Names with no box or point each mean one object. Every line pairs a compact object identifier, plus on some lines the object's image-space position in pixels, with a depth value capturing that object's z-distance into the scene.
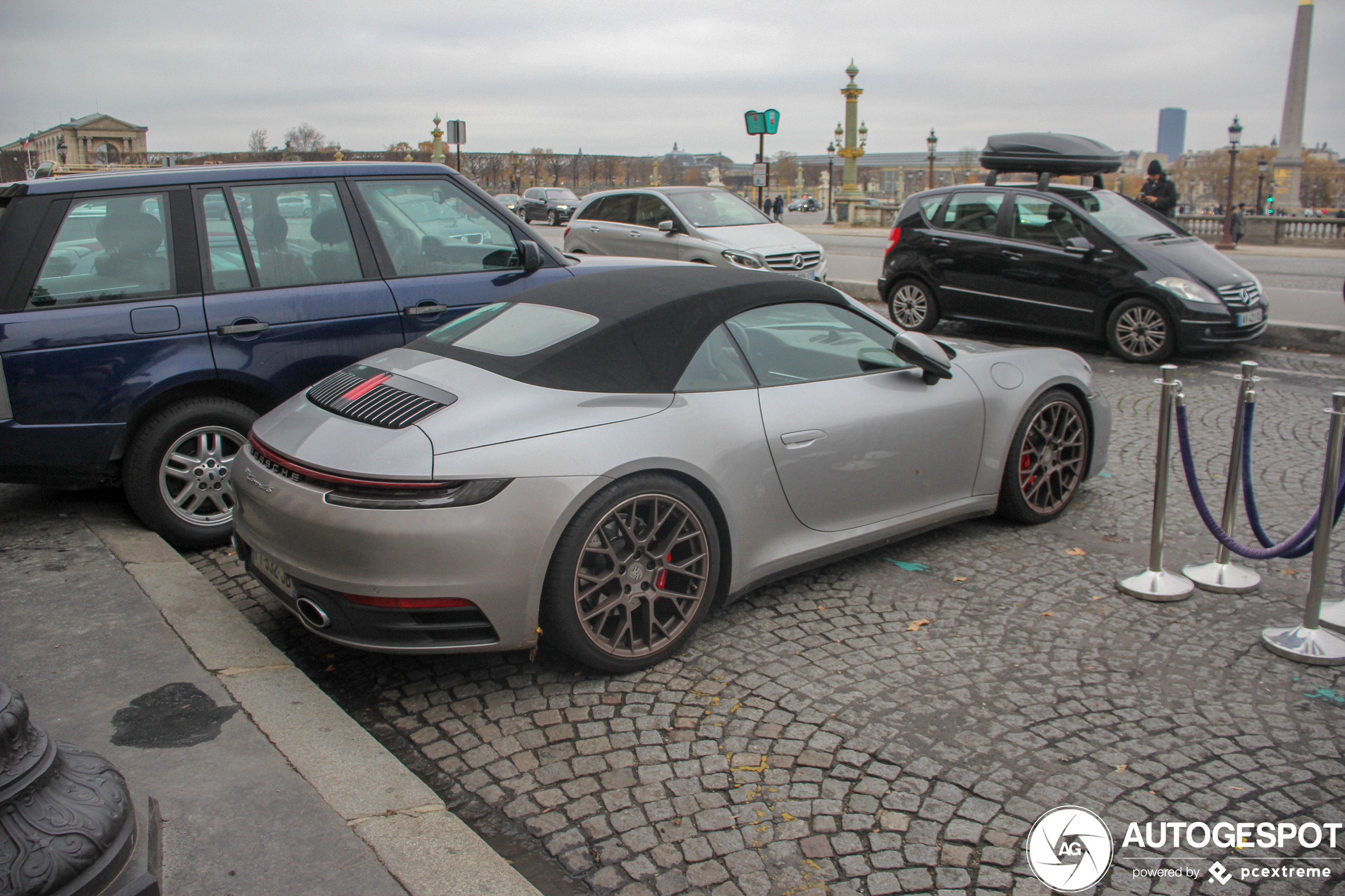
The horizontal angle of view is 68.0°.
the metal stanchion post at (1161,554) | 4.20
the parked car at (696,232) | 13.57
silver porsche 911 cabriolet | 3.18
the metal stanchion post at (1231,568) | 4.23
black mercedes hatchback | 9.59
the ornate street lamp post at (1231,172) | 29.62
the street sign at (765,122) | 24.83
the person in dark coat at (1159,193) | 14.24
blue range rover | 4.49
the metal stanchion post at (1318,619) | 3.67
